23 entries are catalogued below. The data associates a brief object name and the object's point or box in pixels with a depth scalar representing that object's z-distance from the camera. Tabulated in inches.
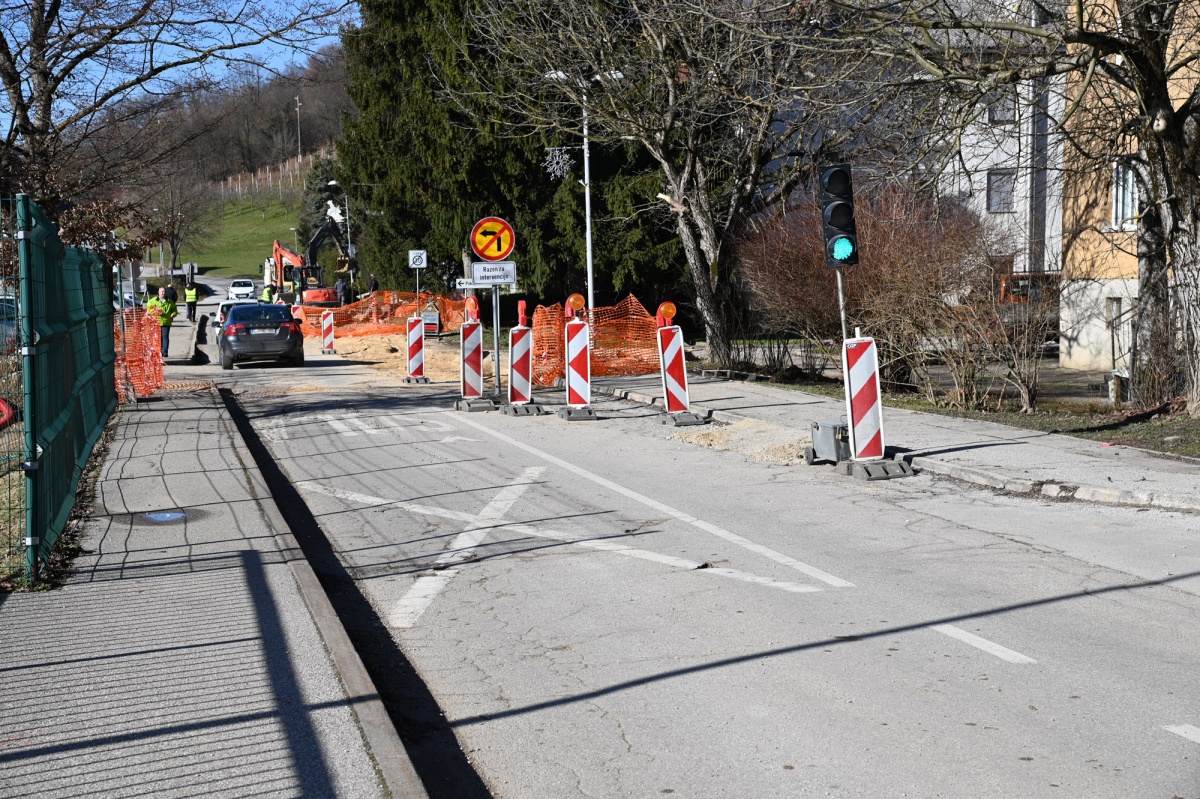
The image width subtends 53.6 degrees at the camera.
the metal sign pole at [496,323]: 688.5
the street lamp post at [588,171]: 833.5
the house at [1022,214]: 556.4
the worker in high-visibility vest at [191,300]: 1615.2
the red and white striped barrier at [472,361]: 737.6
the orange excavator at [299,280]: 2231.8
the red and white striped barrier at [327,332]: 1381.6
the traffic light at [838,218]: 476.1
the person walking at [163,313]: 1200.2
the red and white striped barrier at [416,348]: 930.7
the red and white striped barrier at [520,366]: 701.9
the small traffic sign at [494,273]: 695.1
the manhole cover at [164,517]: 370.6
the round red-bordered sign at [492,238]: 715.4
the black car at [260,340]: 1123.3
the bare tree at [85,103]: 565.9
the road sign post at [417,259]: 1439.5
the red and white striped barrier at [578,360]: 674.8
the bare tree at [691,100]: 769.6
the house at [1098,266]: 899.4
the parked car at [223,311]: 1577.3
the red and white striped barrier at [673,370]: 649.0
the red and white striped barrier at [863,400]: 473.7
